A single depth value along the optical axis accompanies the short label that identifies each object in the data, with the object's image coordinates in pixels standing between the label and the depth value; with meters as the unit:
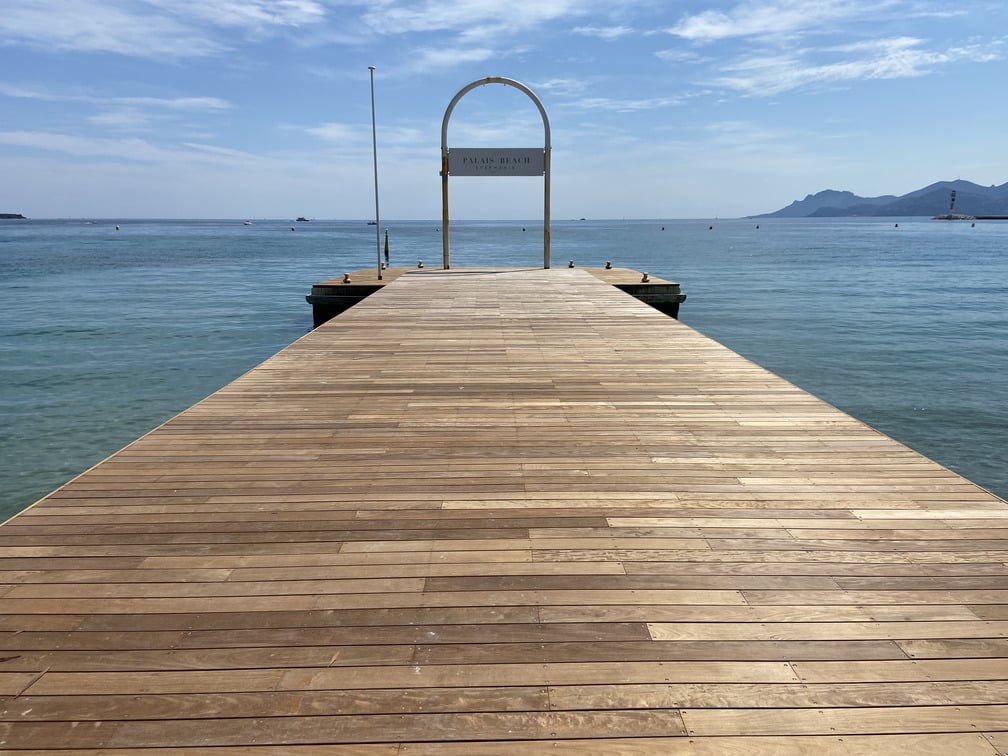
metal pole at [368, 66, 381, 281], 20.55
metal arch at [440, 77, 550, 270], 17.65
